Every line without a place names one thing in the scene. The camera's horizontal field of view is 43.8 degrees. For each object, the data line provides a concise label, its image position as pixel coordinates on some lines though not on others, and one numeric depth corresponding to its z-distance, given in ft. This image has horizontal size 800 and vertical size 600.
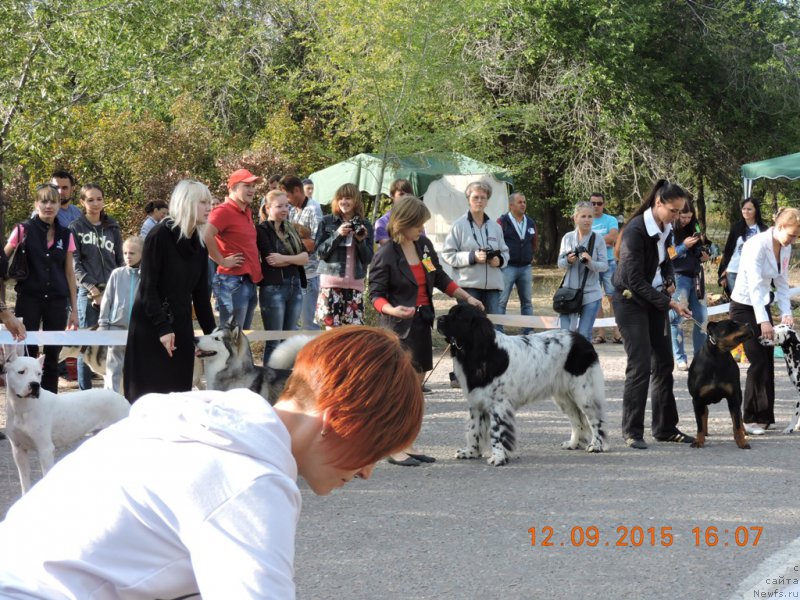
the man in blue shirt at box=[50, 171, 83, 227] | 33.73
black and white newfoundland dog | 24.50
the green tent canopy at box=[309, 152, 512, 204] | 75.15
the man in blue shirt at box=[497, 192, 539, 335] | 42.01
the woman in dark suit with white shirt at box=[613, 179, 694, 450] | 26.11
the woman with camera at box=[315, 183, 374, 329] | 32.40
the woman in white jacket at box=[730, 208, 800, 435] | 27.73
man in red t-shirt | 29.73
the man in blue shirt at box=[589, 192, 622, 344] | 46.53
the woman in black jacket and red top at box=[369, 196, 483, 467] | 25.04
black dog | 25.66
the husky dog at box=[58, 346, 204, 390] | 28.94
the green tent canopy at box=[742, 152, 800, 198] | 60.39
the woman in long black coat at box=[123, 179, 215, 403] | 20.90
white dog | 19.94
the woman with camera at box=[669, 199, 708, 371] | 39.86
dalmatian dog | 28.60
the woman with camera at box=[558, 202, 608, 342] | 37.52
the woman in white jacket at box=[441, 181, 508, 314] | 33.94
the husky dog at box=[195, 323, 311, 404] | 23.21
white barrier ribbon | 26.30
